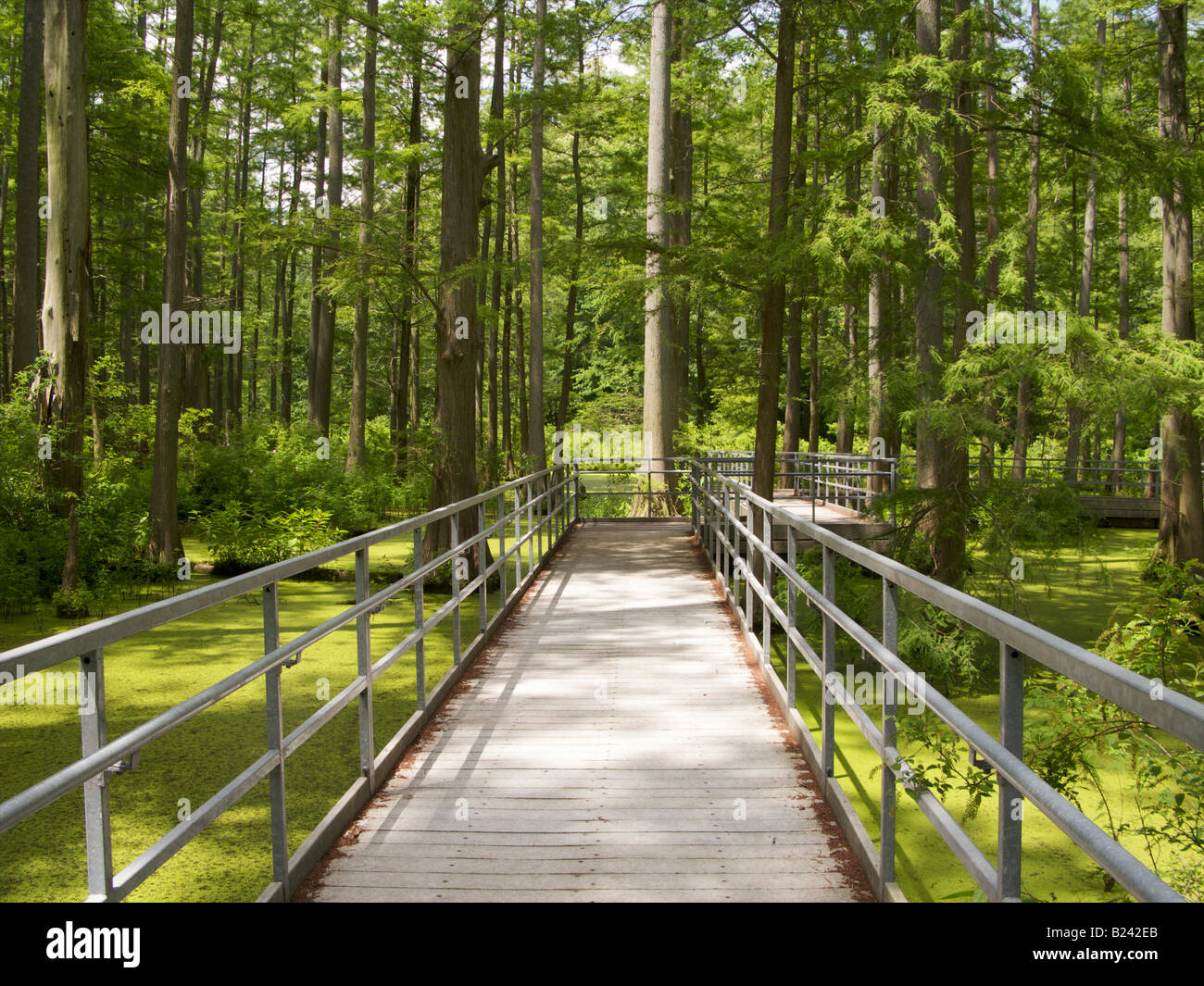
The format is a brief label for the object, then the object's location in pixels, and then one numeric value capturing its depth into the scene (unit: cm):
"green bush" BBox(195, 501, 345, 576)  1397
